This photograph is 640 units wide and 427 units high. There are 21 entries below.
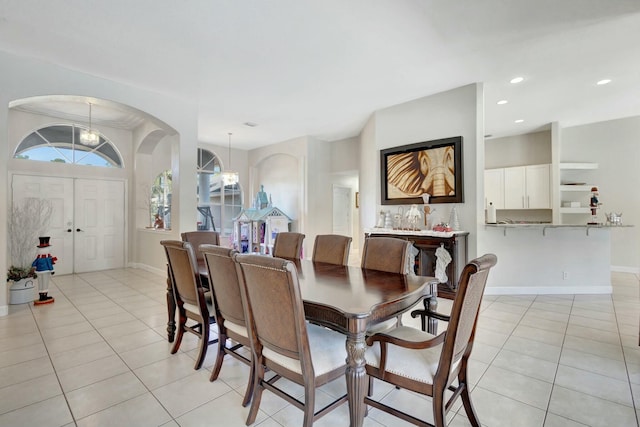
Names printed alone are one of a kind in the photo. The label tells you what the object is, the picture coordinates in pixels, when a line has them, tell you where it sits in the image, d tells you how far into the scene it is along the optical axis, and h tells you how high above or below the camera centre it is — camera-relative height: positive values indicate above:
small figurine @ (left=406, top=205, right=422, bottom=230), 4.51 -0.02
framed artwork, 4.32 +0.64
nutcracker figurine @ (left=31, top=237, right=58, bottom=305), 3.98 -0.75
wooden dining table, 1.45 -0.46
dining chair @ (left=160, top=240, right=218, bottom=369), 2.27 -0.62
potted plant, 3.92 -0.40
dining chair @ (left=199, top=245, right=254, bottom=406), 1.84 -0.56
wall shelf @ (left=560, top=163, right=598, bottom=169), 5.95 +0.98
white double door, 5.49 -0.10
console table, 4.05 -0.47
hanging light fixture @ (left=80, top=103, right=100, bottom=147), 4.94 +1.23
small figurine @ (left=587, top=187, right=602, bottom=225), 4.71 +0.16
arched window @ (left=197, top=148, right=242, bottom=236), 7.78 +0.43
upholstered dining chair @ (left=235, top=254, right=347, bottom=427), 1.43 -0.63
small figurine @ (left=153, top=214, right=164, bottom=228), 5.94 -0.18
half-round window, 5.40 +1.22
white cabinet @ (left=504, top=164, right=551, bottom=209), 6.15 +0.58
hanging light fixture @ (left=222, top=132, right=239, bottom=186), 6.75 +0.82
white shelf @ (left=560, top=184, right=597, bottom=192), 5.94 +0.53
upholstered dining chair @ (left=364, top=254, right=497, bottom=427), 1.38 -0.72
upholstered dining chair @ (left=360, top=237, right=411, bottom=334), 2.47 -0.34
